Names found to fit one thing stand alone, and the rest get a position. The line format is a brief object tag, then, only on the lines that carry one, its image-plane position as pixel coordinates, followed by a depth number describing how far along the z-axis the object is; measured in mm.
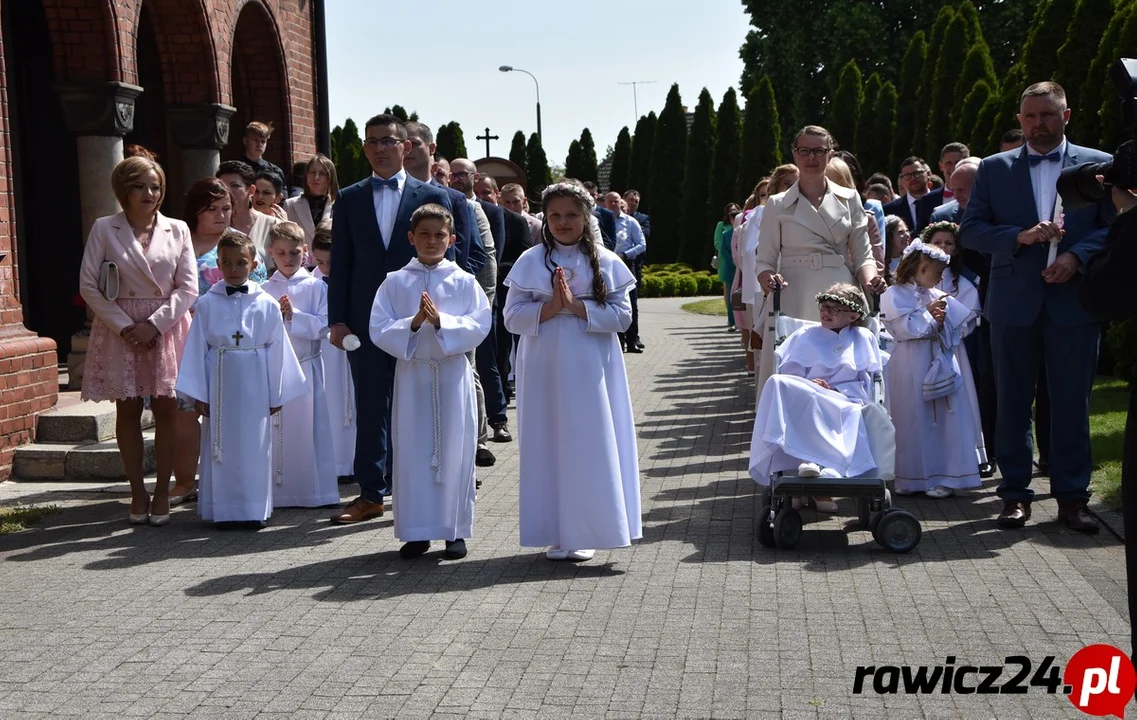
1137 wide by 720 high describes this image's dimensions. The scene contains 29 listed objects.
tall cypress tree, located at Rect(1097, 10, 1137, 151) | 13500
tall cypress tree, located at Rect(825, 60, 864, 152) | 35844
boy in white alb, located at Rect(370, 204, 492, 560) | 7277
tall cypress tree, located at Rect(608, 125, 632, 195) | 57219
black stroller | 7254
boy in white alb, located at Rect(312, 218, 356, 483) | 9766
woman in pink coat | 8477
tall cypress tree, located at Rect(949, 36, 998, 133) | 25856
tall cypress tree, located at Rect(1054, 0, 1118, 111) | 15305
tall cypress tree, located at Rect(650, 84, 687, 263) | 49875
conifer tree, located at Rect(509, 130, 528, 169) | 66000
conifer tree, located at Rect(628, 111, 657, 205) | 53625
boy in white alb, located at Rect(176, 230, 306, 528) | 8258
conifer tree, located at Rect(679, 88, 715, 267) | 46719
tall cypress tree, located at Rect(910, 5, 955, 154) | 29516
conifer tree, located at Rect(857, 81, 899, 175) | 33656
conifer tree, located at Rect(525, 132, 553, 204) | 62938
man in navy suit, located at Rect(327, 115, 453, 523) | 8375
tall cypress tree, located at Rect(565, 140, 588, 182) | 65188
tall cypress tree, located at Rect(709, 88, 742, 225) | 44594
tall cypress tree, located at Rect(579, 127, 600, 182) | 65125
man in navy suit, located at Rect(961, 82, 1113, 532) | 7676
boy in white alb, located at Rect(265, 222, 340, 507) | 8961
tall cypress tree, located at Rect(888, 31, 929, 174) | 31266
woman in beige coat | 8781
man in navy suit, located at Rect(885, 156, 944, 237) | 12164
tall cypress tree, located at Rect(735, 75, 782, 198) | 42344
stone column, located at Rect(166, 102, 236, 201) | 14469
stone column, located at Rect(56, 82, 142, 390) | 11898
